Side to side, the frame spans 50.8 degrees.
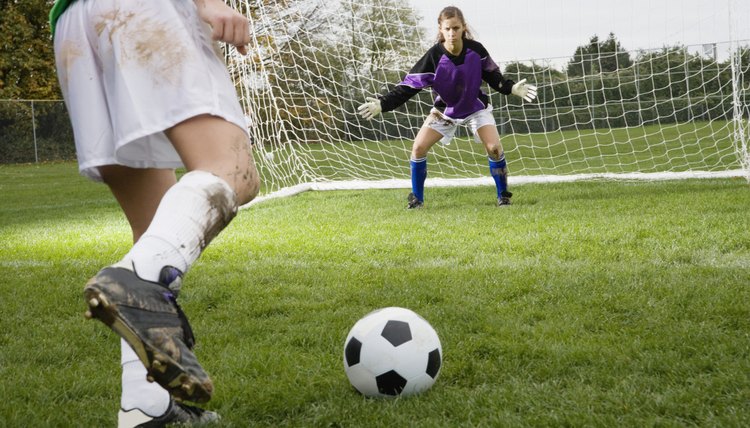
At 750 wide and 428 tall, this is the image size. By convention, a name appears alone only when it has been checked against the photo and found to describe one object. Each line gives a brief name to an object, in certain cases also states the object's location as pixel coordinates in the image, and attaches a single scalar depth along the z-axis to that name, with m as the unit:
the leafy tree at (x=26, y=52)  24.12
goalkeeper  7.41
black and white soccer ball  2.38
